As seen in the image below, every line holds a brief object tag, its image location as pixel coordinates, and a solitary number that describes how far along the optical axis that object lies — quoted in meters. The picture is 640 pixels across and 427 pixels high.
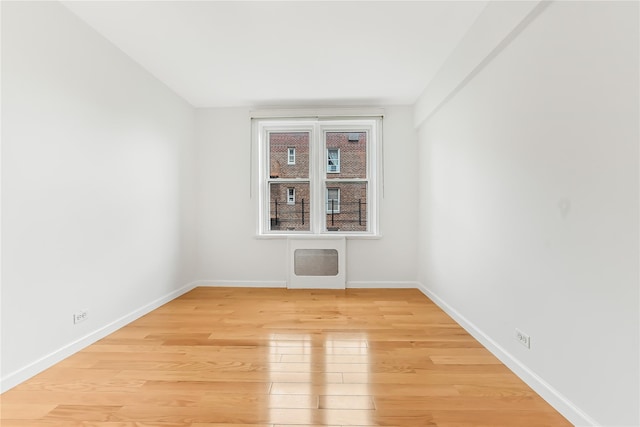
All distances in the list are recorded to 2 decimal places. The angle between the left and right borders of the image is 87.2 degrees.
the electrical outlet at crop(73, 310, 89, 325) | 2.50
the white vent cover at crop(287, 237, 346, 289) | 4.59
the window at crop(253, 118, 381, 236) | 4.76
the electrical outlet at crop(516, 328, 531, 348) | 2.02
